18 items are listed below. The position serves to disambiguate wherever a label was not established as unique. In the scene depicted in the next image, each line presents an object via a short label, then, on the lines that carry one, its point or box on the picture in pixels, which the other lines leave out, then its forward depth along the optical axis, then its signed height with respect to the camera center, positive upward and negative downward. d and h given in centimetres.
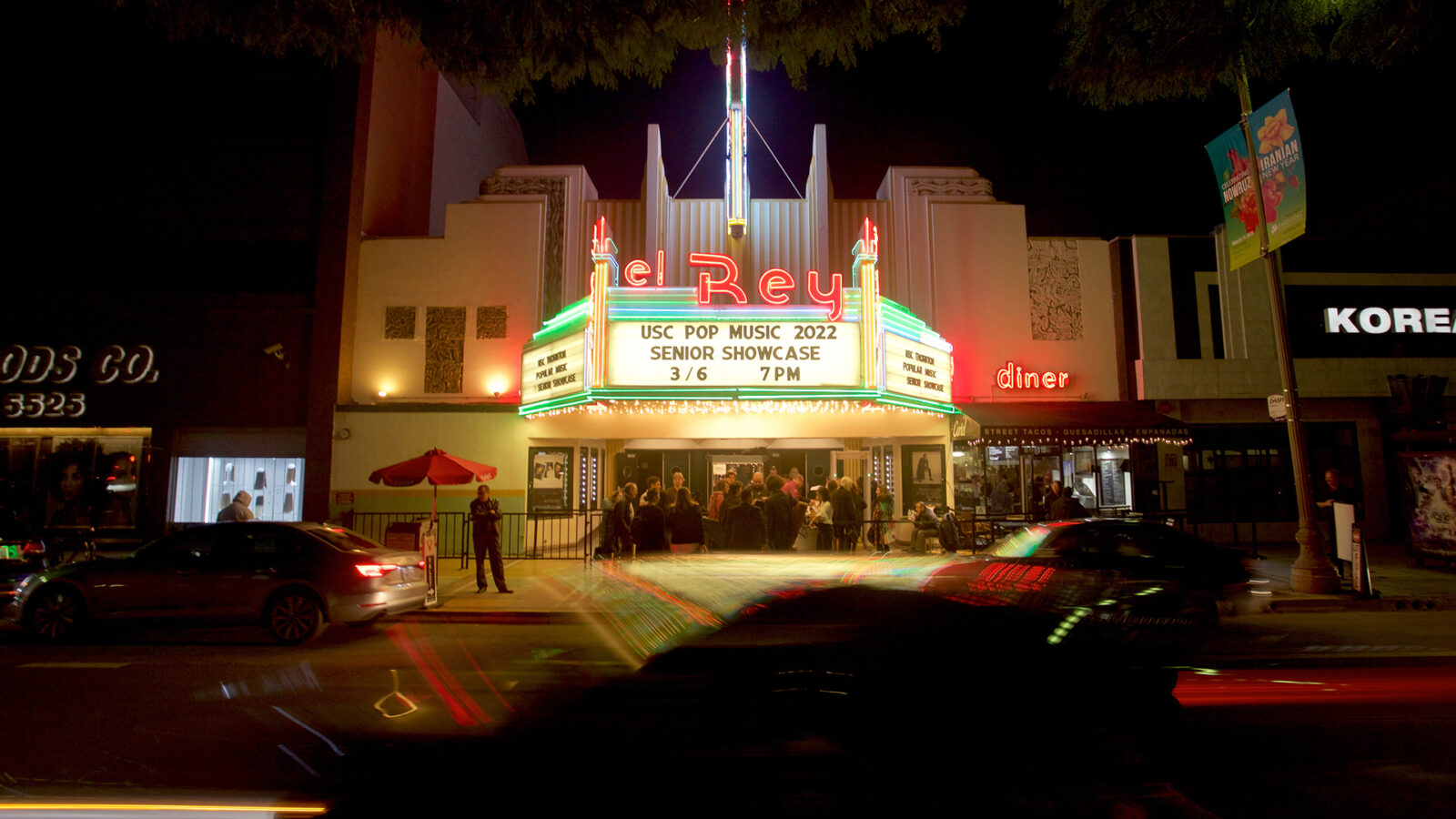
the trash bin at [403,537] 1155 -81
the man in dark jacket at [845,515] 1421 -62
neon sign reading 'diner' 1652 +234
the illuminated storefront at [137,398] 1568 +197
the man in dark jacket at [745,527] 1270 -76
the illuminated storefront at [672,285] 1602 +390
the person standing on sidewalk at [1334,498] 1130 -28
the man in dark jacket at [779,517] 1307 -60
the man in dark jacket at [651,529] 1098 -67
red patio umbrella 1252 +25
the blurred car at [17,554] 923 -92
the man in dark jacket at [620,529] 1266 -76
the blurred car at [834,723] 337 -116
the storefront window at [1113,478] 1648 +9
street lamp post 1062 +11
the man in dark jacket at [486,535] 1148 -78
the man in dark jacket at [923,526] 1418 -84
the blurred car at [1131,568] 805 -98
